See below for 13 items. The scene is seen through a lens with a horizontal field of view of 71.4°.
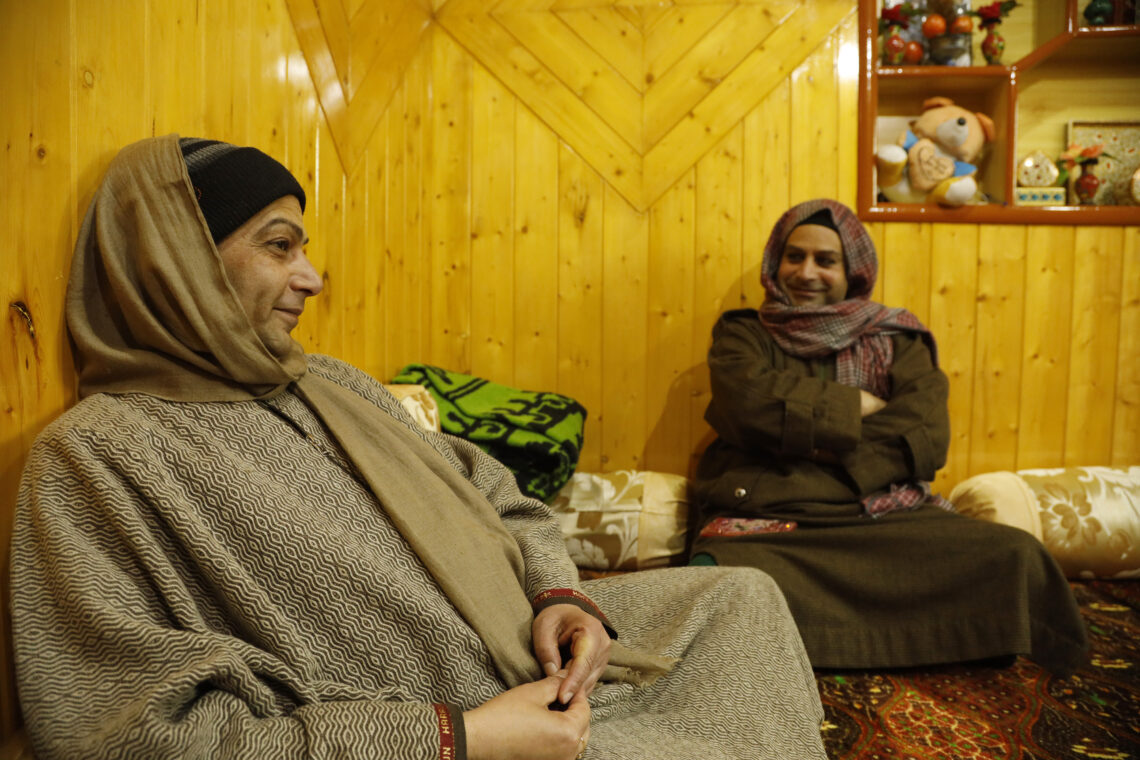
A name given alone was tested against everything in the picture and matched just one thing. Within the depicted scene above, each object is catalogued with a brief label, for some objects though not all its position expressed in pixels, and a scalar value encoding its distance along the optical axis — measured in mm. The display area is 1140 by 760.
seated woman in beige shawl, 786
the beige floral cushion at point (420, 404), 2031
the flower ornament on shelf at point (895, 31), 2730
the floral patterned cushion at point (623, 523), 2471
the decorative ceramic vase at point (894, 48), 2727
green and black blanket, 2207
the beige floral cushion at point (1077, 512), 2455
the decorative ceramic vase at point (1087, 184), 2773
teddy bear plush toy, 2707
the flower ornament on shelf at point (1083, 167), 2771
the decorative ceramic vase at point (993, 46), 2725
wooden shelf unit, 2703
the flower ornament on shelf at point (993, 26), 2719
